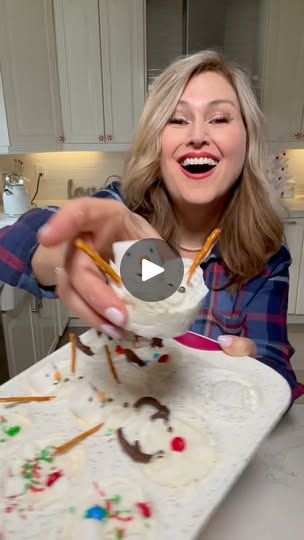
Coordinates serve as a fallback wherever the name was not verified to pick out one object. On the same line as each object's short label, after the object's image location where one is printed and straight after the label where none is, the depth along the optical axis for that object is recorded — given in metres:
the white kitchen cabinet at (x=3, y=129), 1.94
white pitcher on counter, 2.10
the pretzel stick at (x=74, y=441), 0.43
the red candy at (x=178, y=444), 0.44
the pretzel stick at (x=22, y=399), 0.50
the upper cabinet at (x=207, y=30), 2.06
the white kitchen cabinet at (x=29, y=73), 1.94
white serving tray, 0.36
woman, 0.78
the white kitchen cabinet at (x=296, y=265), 2.32
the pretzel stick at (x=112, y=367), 0.55
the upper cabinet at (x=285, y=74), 2.14
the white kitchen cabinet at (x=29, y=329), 1.49
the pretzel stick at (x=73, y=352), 0.56
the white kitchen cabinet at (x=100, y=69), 2.12
